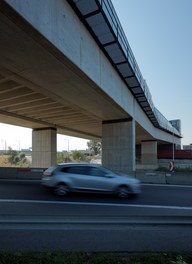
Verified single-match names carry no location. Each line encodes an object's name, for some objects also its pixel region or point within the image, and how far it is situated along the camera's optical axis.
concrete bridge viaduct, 8.46
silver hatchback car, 11.36
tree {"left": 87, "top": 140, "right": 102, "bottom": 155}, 143.88
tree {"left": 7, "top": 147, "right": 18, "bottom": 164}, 81.82
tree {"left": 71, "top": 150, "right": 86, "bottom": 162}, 87.95
